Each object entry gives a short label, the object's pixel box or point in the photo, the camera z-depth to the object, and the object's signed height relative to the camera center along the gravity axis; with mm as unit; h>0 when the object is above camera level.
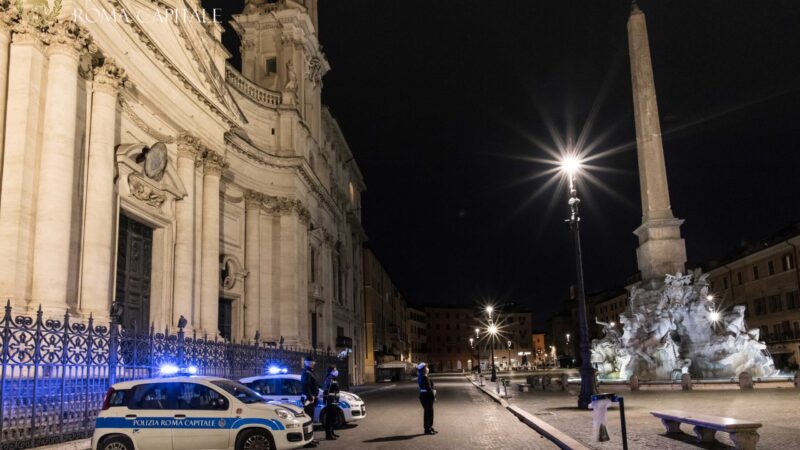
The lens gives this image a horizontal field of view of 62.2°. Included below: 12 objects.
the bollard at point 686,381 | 25953 -1670
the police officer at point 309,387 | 15039 -833
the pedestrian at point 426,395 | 15390 -1131
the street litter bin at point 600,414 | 12133 -1336
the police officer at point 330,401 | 14758 -1159
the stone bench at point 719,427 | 10125 -1433
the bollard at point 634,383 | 27172 -1757
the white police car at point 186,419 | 10656 -1037
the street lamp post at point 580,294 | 19375 +1416
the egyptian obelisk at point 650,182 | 30828 +7282
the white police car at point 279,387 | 16094 -853
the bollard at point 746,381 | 25484 -1711
